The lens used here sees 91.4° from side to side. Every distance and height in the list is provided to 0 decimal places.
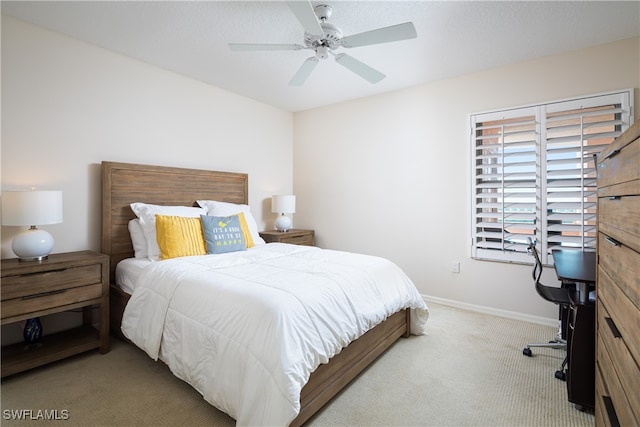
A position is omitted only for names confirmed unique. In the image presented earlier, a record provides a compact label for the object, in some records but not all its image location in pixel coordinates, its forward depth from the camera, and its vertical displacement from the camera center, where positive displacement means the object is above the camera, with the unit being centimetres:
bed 181 -24
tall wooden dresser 104 -29
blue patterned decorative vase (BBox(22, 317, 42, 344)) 233 -88
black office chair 213 -60
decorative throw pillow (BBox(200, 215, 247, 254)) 293 -20
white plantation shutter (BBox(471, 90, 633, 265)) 278 +40
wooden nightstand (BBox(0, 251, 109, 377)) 205 -59
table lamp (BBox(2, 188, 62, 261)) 216 -1
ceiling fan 193 +121
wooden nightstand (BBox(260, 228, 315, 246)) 406 -30
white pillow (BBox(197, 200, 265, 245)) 344 +4
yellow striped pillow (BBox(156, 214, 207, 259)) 271 -20
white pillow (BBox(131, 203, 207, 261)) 277 -1
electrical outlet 351 -60
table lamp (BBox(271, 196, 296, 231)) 431 +10
